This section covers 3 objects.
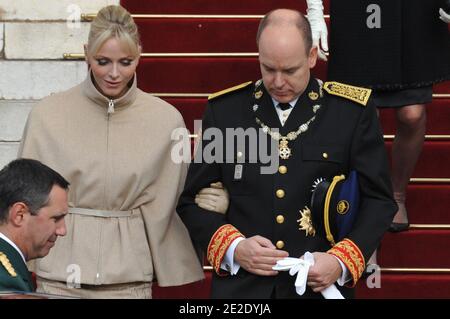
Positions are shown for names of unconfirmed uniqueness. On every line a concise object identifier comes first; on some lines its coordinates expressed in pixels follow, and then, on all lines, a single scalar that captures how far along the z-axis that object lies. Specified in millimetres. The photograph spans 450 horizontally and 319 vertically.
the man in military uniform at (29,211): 8041
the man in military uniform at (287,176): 8828
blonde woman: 9367
